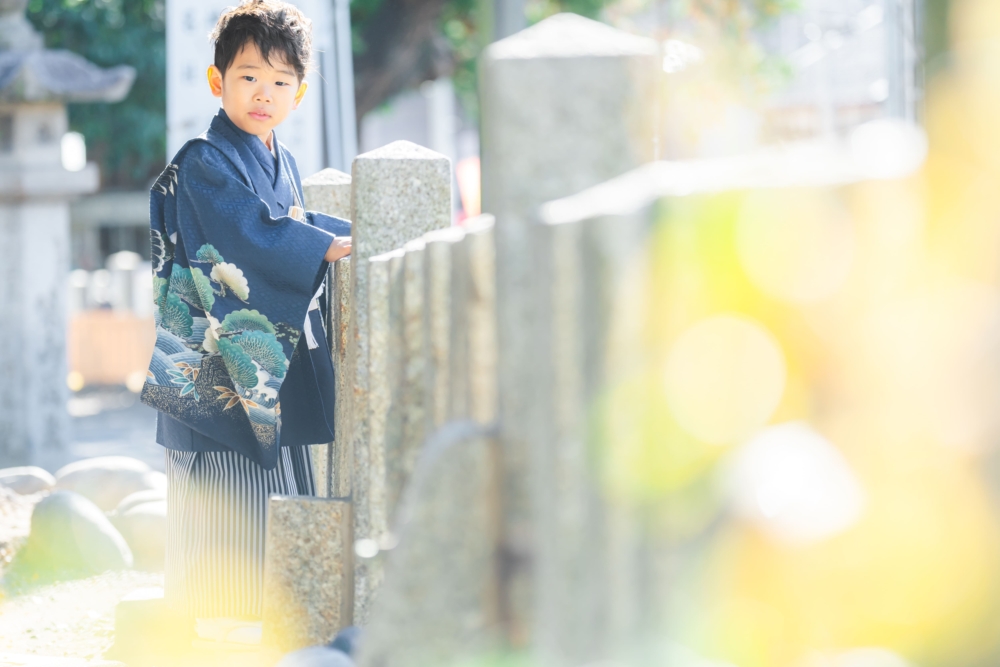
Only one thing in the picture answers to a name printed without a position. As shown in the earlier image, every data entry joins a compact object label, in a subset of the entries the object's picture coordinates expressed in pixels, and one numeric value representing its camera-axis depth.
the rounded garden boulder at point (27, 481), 12.57
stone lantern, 16.84
